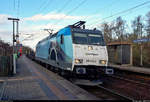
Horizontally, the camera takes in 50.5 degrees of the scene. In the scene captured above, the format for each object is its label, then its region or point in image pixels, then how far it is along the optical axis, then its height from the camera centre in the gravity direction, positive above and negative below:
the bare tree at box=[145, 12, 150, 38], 30.22 +4.68
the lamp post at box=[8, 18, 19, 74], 12.14 -0.99
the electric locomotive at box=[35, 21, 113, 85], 8.69 -0.09
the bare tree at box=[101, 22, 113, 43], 36.97 +5.06
